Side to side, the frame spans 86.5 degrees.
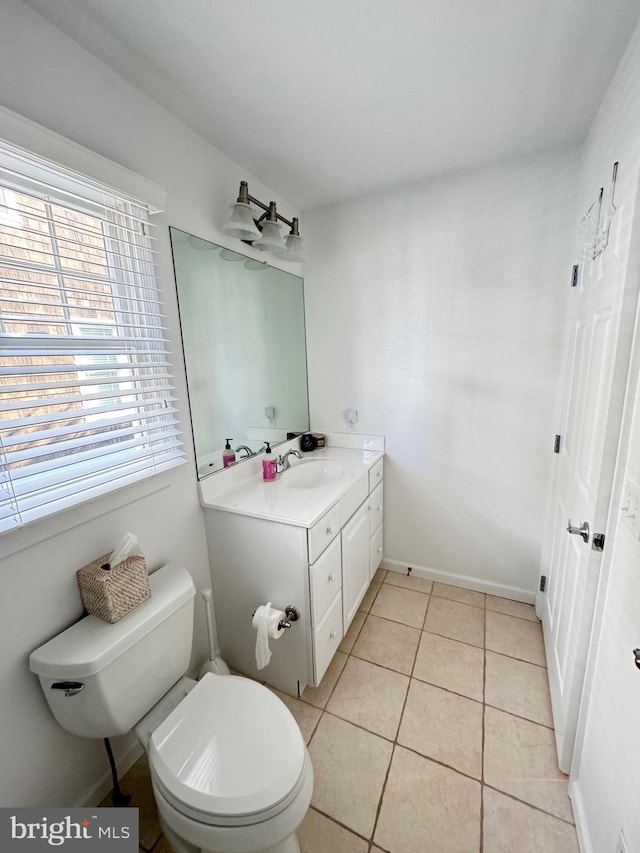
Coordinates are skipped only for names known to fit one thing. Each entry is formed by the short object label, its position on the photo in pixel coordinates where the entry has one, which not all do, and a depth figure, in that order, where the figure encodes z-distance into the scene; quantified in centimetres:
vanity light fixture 146
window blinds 90
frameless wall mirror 149
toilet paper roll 131
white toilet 82
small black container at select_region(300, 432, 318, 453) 226
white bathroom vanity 136
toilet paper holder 137
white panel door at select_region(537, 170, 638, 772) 93
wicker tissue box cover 102
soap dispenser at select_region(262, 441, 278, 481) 175
